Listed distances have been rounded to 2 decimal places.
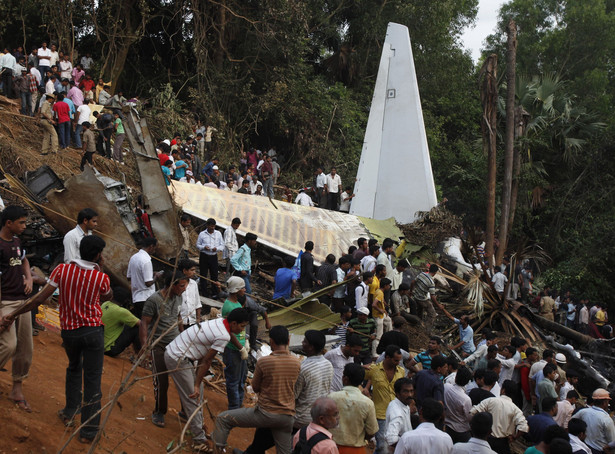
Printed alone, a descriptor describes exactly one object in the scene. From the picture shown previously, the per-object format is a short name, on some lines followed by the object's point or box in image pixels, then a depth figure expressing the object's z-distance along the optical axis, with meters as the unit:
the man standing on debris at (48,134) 15.20
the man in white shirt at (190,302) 7.14
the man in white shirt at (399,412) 5.70
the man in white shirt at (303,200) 17.62
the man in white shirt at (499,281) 14.80
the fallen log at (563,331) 13.91
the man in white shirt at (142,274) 8.16
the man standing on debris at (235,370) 6.58
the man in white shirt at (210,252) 11.23
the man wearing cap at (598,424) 7.35
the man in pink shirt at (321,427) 4.59
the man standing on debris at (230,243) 11.88
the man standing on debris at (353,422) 5.48
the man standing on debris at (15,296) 5.46
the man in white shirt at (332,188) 19.33
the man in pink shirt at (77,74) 19.95
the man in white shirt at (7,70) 17.19
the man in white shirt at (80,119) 16.53
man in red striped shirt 5.32
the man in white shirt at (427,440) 4.99
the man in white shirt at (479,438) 5.28
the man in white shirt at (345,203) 19.61
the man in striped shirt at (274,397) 5.41
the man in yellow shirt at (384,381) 6.38
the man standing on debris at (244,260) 10.90
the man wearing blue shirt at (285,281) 11.02
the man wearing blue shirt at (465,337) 10.55
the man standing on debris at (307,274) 11.56
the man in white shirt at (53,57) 18.69
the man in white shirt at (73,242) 7.40
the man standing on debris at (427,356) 7.54
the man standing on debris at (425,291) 11.97
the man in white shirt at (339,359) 6.80
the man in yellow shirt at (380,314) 9.91
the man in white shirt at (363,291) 10.11
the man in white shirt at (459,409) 6.57
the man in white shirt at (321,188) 19.42
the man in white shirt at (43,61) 18.41
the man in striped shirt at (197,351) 5.90
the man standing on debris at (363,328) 8.72
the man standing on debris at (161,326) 6.46
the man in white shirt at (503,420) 6.43
